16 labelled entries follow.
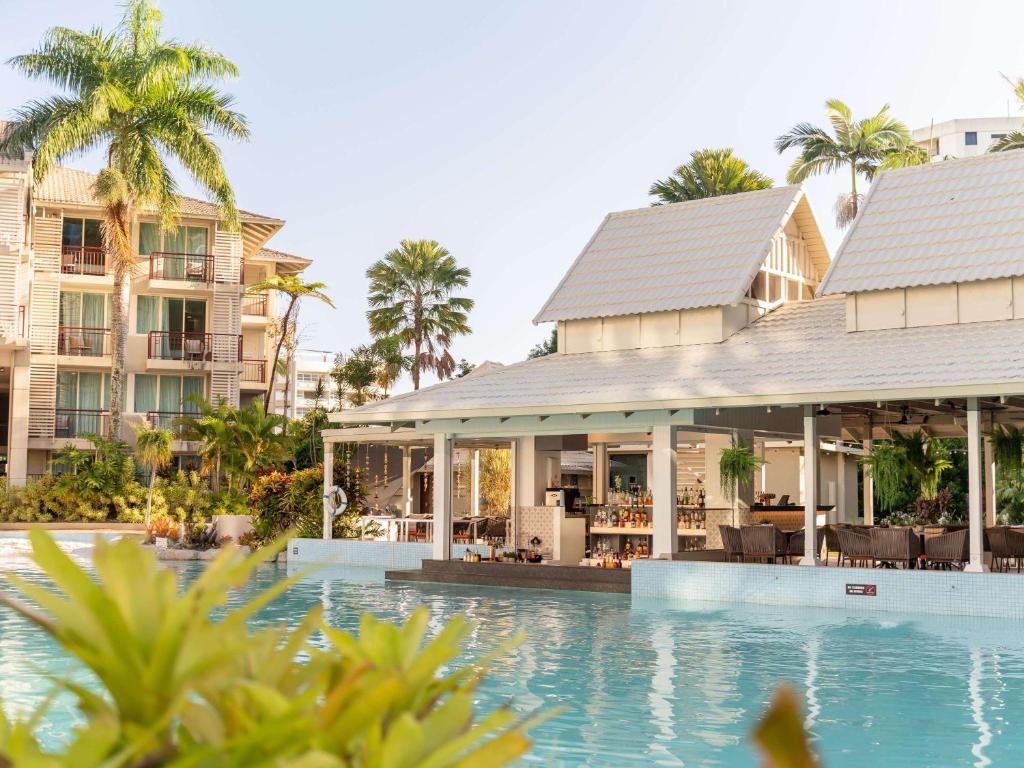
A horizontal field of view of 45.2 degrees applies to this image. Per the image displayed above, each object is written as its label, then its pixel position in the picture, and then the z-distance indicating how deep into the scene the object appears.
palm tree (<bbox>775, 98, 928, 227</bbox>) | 36.25
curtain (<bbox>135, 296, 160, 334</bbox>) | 36.44
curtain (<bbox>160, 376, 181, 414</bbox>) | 36.34
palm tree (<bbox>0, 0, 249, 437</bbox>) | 30.41
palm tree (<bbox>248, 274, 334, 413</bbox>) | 40.16
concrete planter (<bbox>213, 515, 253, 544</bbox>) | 26.28
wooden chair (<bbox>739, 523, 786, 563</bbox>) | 17.72
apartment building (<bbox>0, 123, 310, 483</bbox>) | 34.06
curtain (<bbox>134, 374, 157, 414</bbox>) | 36.12
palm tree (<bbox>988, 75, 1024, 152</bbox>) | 30.91
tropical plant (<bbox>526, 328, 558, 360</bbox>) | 45.82
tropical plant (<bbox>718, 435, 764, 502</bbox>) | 18.14
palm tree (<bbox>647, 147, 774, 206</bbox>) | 33.69
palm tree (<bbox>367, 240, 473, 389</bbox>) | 43.84
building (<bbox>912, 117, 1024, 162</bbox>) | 77.06
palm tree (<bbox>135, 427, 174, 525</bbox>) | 29.47
